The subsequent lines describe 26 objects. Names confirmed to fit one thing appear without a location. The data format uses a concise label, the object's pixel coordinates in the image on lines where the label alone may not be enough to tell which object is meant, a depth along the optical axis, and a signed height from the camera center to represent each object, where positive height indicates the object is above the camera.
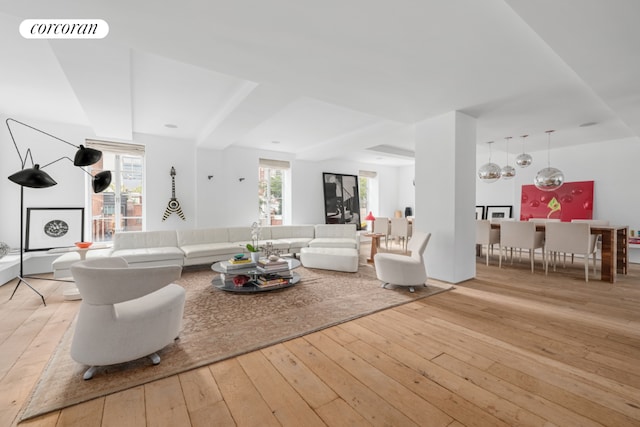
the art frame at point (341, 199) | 8.48 +0.36
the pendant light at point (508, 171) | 5.51 +0.79
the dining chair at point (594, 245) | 4.69 -0.56
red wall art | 6.27 +0.22
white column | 4.03 +0.27
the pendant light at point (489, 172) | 5.11 +0.71
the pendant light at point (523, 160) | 5.14 +0.94
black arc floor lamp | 2.96 +0.36
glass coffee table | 3.65 -0.99
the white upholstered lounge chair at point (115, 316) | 1.81 -0.72
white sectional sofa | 4.56 -0.67
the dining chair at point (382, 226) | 7.71 -0.43
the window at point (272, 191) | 7.55 +0.53
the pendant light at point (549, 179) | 4.71 +0.55
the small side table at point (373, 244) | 5.89 -0.70
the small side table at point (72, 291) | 3.40 -1.03
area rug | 1.78 -1.09
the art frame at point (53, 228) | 4.84 -0.33
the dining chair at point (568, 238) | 4.35 -0.44
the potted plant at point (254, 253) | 3.92 -0.62
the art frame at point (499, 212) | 7.49 -0.02
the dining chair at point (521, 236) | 4.97 -0.44
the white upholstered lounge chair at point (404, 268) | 3.69 -0.76
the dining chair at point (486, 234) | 5.58 -0.46
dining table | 4.30 -0.58
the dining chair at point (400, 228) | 7.23 -0.46
